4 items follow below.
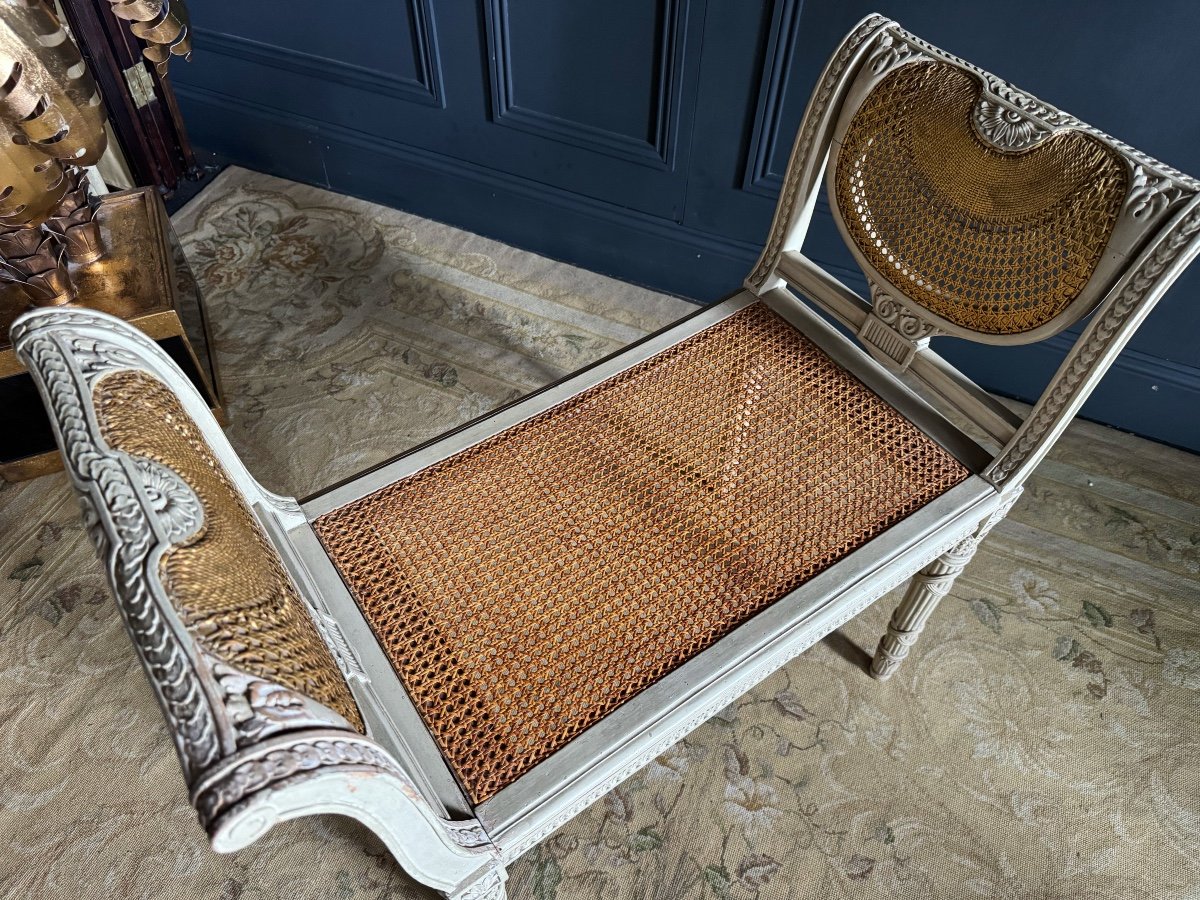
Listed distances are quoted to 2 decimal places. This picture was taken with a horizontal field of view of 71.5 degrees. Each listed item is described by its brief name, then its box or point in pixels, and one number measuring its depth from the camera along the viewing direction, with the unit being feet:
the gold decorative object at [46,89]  3.43
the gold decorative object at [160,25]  4.00
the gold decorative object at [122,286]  4.37
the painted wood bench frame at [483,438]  1.59
